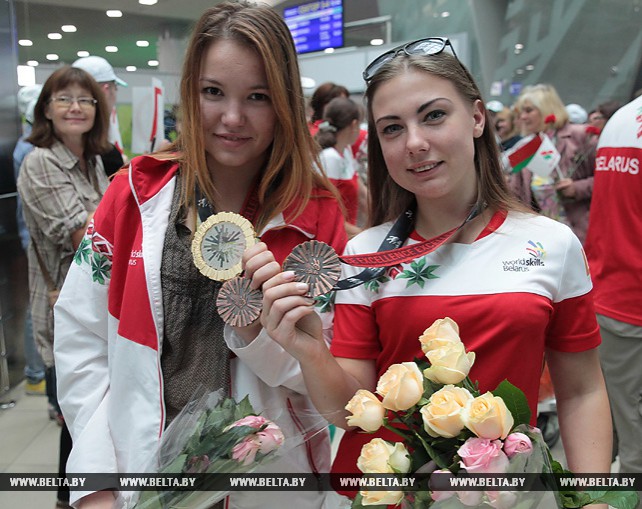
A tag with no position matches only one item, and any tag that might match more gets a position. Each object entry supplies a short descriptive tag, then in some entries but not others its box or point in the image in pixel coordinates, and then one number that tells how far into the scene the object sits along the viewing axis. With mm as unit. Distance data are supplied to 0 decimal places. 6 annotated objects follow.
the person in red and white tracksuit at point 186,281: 1281
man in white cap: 4051
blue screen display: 10289
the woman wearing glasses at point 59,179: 3021
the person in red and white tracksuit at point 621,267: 2521
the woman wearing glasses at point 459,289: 1264
